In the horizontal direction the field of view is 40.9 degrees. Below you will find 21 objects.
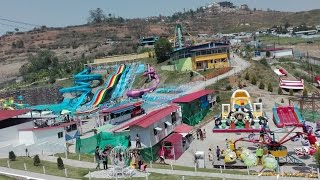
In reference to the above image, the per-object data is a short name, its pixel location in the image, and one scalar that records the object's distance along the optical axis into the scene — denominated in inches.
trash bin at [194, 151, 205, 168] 1322.6
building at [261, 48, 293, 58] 3951.8
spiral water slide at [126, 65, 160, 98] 2691.9
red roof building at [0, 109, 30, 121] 1550.8
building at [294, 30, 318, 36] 6460.6
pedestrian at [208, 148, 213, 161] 1409.7
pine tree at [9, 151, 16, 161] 1307.8
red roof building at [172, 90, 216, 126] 1977.1
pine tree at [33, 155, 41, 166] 1228.5
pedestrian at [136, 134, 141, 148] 1408.0
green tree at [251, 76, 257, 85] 2610.7
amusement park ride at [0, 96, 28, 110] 2699.1
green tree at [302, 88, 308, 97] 2372.8
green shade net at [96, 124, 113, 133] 1875.0
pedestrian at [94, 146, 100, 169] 1184.8
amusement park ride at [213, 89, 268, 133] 1850.4
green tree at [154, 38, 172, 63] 3641.7
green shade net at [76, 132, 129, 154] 1485.0
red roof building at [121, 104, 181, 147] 1418.4
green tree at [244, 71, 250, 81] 2662.9
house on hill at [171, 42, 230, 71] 3043.8
